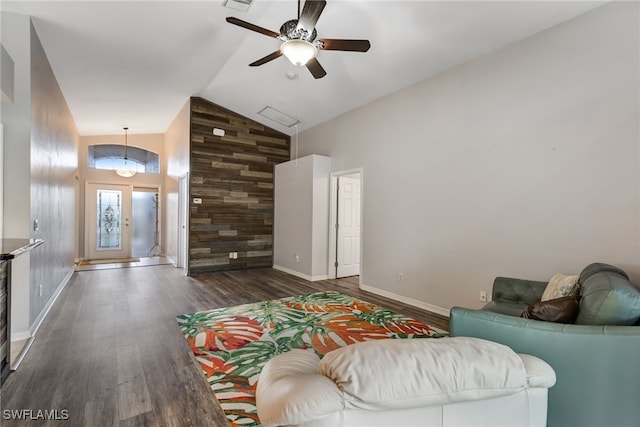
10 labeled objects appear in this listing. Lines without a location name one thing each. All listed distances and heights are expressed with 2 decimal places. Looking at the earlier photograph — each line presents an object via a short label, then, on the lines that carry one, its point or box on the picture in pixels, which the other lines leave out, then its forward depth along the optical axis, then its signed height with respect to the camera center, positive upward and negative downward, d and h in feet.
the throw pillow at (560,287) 7.31 -1.84
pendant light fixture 25.70 +3.44
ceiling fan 7.93 +4.90
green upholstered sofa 5.02 -2.41
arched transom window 26.11 +4.74
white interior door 19.07 -0.87
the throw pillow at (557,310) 5.89 -1.92
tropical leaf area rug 7.11 -4.12
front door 25.79 -0.94
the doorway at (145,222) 28.14 -1.17
